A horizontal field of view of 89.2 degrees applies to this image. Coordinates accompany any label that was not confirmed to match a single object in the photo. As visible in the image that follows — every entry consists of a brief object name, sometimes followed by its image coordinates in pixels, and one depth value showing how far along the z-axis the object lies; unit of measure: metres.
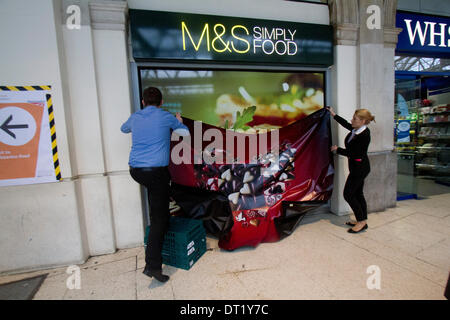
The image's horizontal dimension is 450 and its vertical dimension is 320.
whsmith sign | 4.45
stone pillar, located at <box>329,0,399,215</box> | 3.86
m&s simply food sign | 3.06
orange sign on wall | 2.58
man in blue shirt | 2.26
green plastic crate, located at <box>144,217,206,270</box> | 2.49
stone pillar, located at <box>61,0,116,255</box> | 2.80
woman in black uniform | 3.13
